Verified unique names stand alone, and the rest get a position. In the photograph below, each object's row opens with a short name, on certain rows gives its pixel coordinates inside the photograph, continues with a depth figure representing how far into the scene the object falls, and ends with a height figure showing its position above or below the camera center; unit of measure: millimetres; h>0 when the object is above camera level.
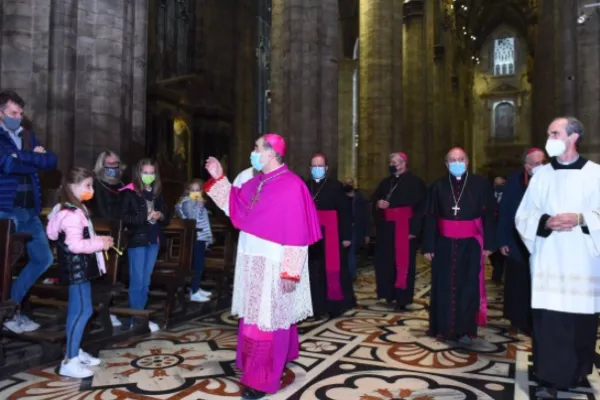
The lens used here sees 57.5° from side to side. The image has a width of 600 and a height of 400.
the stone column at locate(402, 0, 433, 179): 18969 +4762
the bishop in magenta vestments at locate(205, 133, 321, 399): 3881 -253
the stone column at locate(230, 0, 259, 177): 20375 +4795
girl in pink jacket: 4141 -253
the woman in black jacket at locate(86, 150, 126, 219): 5488 +315
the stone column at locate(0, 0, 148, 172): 6742 +1892
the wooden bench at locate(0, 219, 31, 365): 3953 -338
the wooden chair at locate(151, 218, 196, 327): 5988 -566
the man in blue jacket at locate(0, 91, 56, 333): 4633 +266
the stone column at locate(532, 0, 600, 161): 8477 +2813
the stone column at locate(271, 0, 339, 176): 10531 +2737
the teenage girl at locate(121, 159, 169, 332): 5484 -48
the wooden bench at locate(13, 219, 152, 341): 4875 -659
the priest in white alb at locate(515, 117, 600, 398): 3912 -353
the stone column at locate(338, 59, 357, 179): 26031 +4824
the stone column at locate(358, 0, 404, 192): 15070 +3651
